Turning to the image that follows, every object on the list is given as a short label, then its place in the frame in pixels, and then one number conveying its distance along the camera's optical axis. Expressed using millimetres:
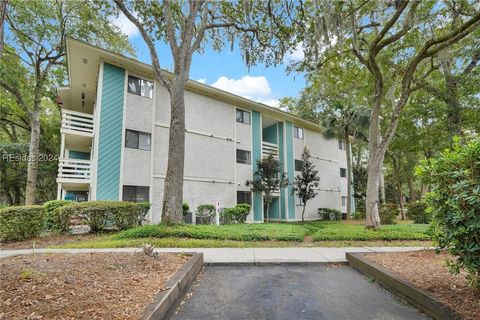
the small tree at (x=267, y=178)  17781
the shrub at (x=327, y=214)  22656
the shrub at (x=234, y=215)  15273
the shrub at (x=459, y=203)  3148
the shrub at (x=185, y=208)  13366
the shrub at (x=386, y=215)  19406
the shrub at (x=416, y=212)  18527
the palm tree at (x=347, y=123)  20344
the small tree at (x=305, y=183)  19906
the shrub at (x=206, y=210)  14680
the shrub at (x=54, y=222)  8961
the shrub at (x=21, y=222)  7891
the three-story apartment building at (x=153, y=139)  12305
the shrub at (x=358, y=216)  23062
